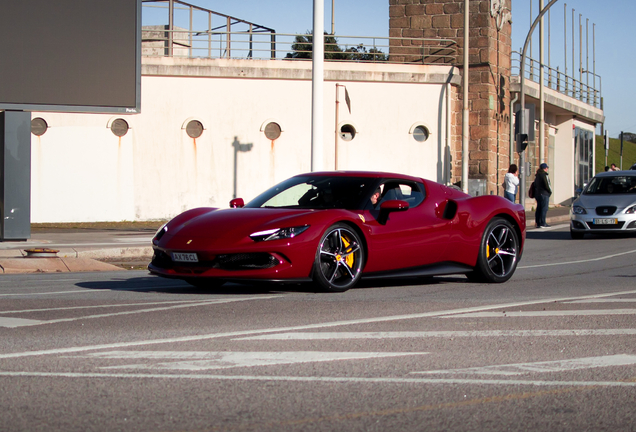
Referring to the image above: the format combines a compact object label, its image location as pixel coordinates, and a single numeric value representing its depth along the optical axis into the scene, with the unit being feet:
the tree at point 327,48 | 132.77
